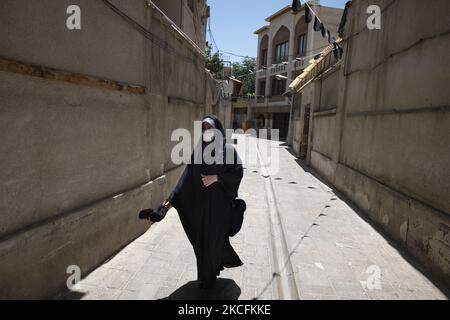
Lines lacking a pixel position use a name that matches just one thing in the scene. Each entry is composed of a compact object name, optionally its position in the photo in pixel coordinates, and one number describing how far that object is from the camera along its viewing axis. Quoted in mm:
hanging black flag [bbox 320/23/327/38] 9103
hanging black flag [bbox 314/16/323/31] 9188
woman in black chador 3404
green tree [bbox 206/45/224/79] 25391
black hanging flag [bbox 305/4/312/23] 8977
